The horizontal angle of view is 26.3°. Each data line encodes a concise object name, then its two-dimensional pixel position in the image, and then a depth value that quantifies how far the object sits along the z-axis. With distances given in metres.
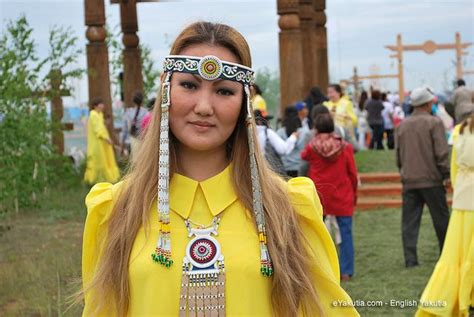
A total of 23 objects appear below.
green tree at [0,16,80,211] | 11.26
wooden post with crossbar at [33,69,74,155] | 13.94
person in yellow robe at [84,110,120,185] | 16.69
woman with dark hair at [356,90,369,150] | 26.38
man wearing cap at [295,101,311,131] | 12.30
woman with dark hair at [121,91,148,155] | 15.72
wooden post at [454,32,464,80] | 37.09
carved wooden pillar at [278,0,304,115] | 13.89
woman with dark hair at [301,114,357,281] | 8.70
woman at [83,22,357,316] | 3.08
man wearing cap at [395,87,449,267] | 9.34
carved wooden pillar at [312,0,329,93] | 19.67
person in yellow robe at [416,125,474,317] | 7.41
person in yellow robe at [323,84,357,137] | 15.62
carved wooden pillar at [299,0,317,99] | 17.42
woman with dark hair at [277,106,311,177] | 10.38
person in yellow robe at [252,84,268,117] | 13.82
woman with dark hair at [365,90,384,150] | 24.66
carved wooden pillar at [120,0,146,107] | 19.62
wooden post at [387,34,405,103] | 39.00
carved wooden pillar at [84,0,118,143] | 15.73
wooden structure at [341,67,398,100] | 38.83
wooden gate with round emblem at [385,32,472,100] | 38.80
